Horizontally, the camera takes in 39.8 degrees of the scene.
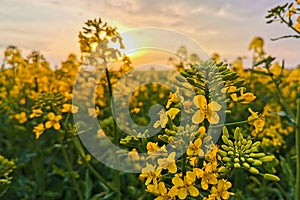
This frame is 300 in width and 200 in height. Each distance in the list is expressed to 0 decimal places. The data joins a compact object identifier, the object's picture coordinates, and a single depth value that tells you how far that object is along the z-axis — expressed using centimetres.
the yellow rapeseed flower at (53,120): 39
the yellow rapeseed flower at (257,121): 24
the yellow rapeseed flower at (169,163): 21
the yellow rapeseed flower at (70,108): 40
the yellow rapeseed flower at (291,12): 30
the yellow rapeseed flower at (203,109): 22
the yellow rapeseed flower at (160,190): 21
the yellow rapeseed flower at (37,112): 40
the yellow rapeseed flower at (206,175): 21
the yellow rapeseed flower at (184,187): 21
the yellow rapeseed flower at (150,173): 22
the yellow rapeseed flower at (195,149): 21
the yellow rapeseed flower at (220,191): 21
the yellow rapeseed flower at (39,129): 40
